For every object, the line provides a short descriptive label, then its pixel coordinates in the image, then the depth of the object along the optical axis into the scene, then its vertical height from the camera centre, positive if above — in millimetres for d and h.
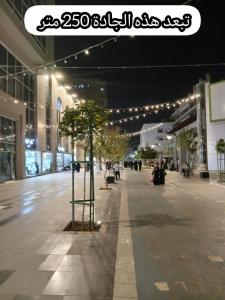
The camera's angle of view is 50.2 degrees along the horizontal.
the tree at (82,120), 6121 +994
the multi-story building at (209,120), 23657 +3953
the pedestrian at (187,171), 20563 -1118
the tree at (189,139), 27837 +2241
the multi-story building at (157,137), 69437 +6604
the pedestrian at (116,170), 19006 -948
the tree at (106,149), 14654 +736
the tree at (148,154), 59142 +1156
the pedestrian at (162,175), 15113 -1055
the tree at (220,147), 17704 +800
